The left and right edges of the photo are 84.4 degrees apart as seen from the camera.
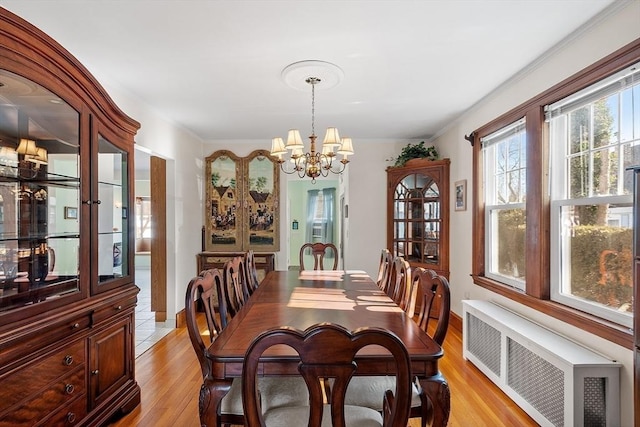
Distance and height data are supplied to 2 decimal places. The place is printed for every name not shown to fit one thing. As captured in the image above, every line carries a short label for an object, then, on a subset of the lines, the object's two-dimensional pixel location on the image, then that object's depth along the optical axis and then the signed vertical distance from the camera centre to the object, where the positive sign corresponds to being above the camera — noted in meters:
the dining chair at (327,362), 1.09 -0.46
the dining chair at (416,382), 1.69 -0.88
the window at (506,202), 3.13 +0.12
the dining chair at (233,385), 1.65 -0.90
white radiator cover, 1.97 -1.01
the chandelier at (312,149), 2.88 +0.57
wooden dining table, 1.48 -0.60
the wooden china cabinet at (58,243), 1.64 -0.15
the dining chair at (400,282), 2.42 -0.49
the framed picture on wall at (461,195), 4.17 +0.24
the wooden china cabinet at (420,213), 4.71 +0.03
